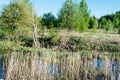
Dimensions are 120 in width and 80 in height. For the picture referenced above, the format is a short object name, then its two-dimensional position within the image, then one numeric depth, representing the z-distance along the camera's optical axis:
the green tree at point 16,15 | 10.12
